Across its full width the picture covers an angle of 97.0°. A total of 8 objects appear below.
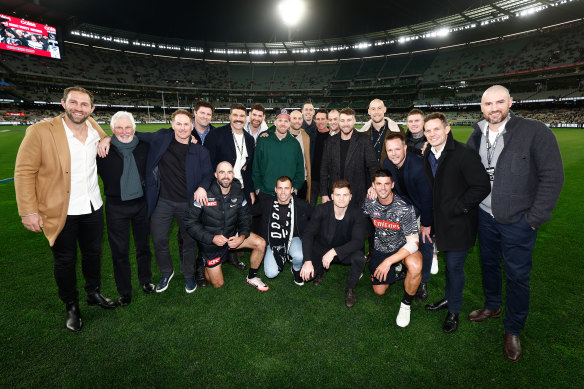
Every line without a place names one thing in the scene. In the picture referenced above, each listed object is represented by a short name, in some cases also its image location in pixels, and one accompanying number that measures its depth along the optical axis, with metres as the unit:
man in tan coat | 2.70
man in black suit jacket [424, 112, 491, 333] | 2.80
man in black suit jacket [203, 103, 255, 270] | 4.57
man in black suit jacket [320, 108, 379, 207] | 4.48
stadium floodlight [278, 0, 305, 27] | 41.78
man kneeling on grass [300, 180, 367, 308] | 3.83
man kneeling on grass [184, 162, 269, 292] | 3.85
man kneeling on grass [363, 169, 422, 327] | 3.38
